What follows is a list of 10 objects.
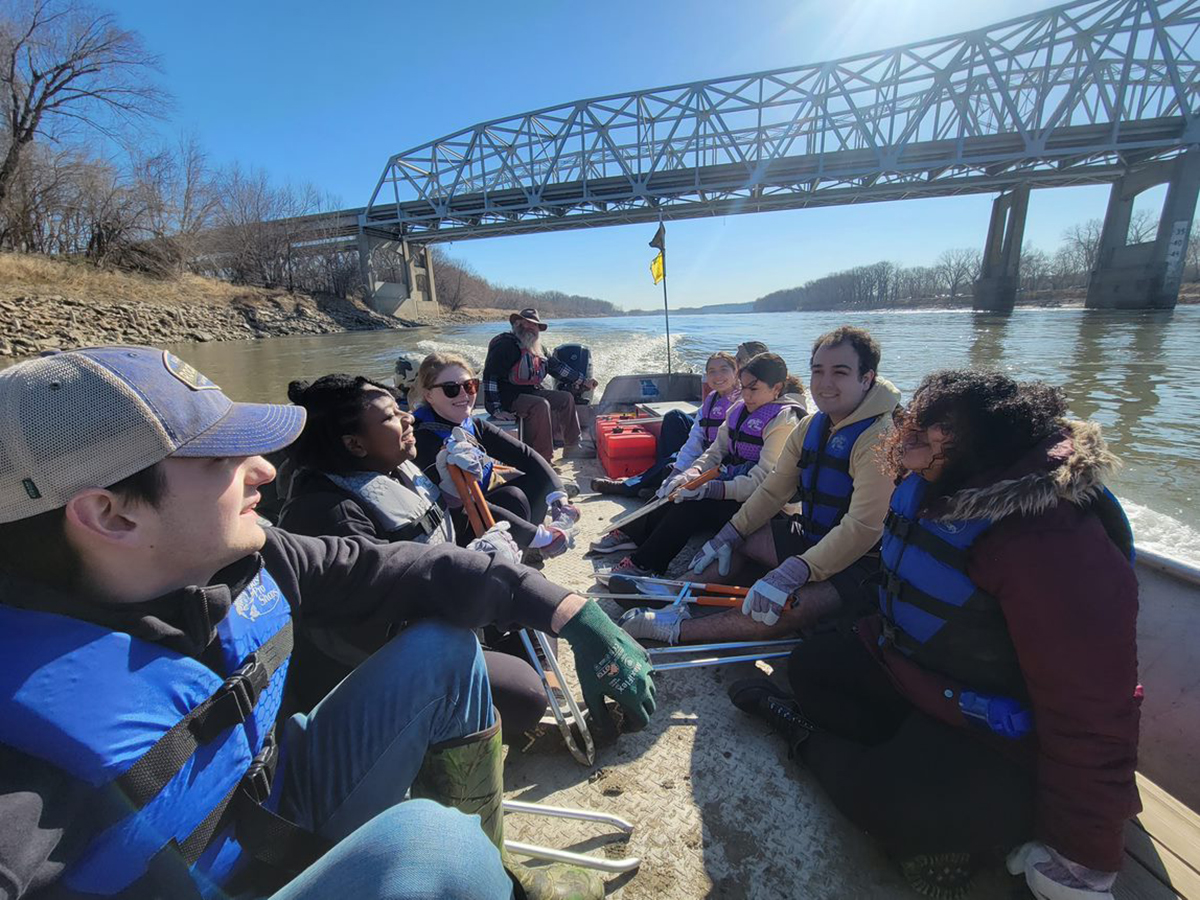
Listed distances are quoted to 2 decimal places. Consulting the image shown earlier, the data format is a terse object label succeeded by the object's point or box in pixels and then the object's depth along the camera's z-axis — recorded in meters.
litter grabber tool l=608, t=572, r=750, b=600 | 2.63
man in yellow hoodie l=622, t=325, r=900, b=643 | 2.22
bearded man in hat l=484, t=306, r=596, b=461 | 5.31
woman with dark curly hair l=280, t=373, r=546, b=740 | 1.61
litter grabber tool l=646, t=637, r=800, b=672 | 2.16
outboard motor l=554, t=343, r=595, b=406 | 6.89
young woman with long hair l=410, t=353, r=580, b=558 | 2.76
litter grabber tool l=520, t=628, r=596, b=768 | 1.76
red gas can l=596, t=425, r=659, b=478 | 4.81
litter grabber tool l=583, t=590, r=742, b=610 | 2.44
